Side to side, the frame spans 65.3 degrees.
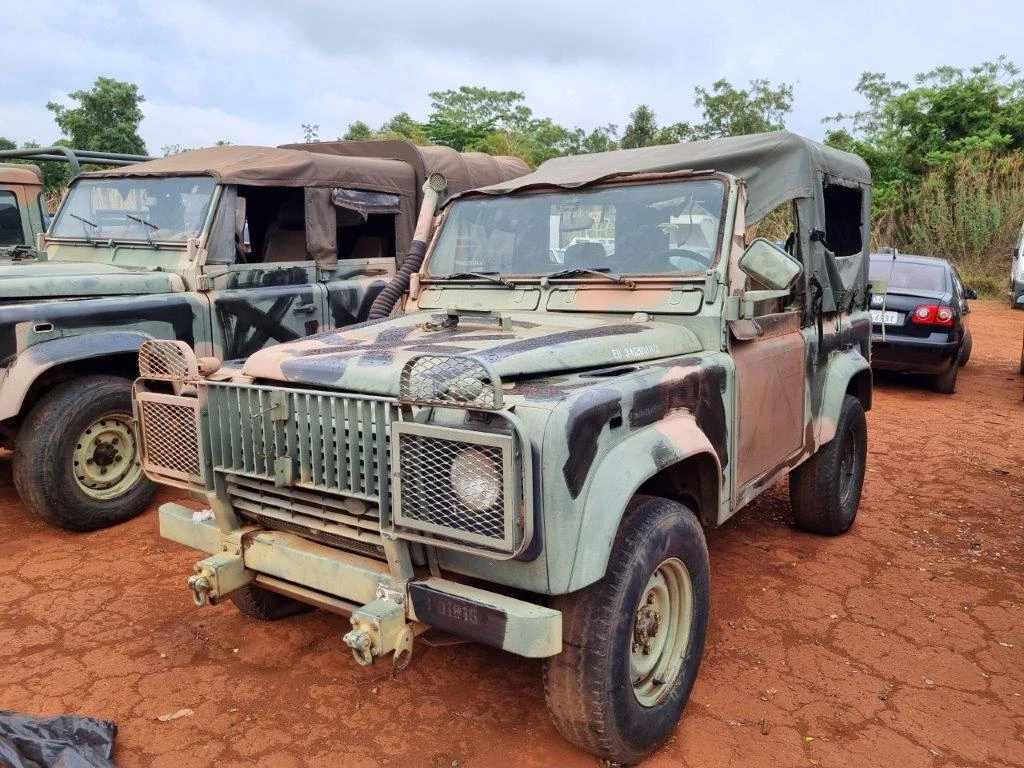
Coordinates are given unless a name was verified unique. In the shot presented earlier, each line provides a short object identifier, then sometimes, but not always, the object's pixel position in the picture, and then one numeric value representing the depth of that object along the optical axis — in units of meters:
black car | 8.26
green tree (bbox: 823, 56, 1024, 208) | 18.77
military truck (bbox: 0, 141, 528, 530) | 4.34
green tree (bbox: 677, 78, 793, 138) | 32.25
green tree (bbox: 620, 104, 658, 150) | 28.67
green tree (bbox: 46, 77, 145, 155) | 21.50
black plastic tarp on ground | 2.36
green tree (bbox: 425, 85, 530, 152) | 37.41
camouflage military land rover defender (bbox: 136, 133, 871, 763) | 2.14
